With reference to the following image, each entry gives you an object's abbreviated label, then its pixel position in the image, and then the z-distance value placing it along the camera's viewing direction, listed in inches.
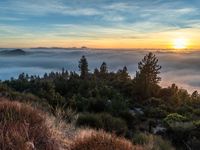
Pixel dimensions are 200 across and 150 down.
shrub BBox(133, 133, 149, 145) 190.8
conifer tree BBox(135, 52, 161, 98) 661.7
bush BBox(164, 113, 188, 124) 309.0
